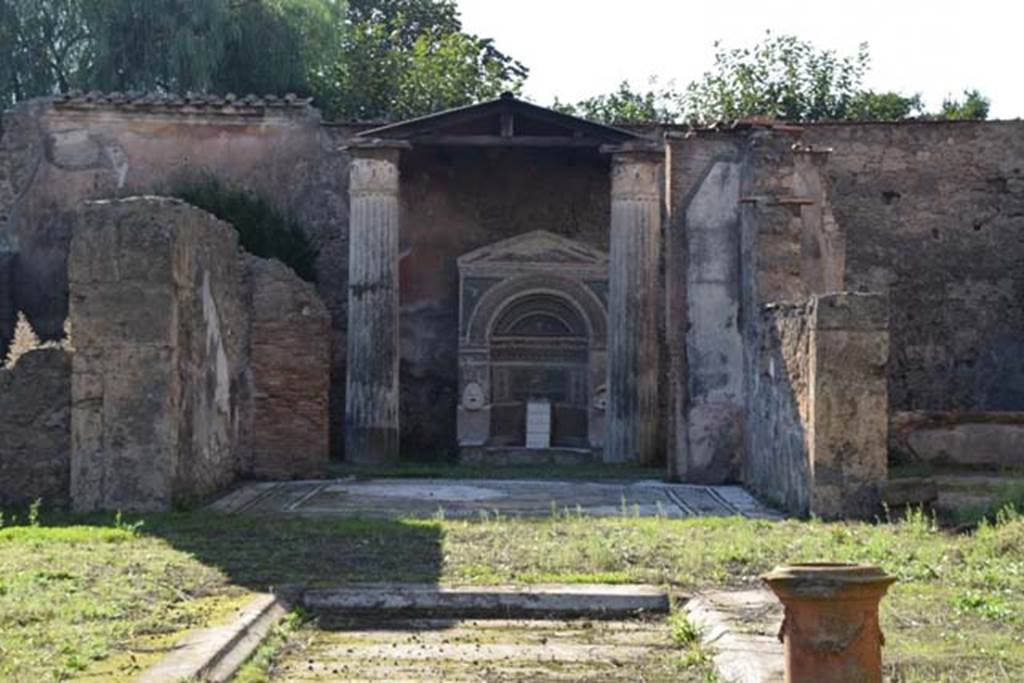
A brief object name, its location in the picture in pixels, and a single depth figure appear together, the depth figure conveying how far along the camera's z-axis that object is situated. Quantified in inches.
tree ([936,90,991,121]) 1208.2
